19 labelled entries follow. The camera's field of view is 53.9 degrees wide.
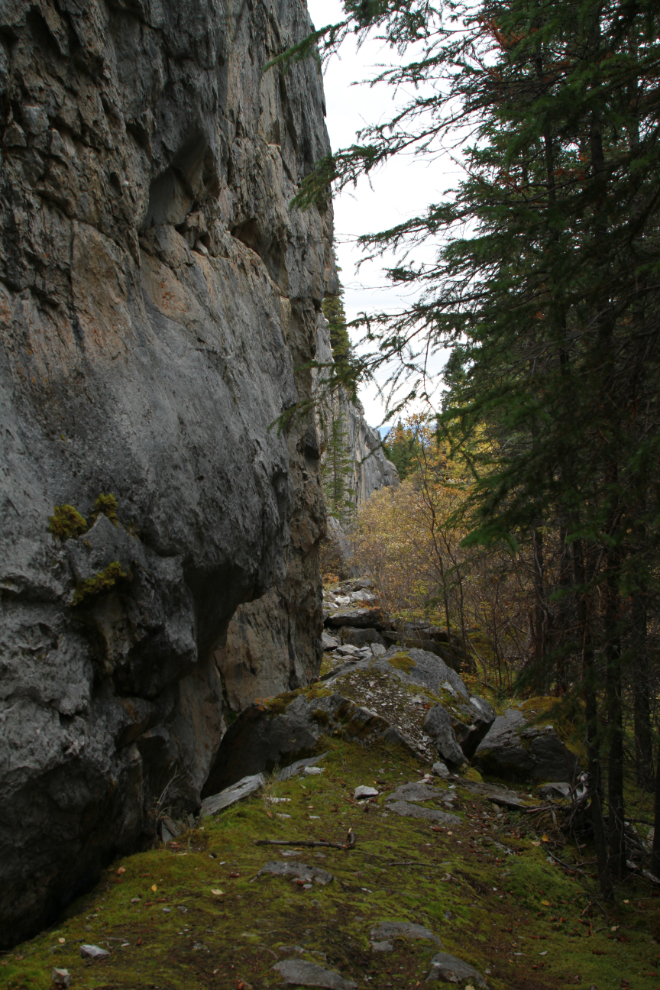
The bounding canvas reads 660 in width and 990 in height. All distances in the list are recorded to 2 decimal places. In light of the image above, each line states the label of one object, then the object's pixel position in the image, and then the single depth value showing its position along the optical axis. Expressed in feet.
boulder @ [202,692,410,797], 26.58
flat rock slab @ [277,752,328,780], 25.53
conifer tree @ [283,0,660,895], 13.89
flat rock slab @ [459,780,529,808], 23.78
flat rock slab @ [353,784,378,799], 23.66
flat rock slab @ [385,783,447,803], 23.67
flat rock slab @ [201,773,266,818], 21.17
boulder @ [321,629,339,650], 55.21
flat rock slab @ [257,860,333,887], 15.96
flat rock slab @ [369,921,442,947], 13.74
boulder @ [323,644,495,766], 27.91
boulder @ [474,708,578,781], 26.96
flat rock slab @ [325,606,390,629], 62.39
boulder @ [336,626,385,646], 59.41
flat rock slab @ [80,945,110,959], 11.79
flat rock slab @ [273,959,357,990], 11.49
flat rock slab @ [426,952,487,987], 12.35
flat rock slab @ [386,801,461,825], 22.08
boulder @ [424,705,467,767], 27.48
